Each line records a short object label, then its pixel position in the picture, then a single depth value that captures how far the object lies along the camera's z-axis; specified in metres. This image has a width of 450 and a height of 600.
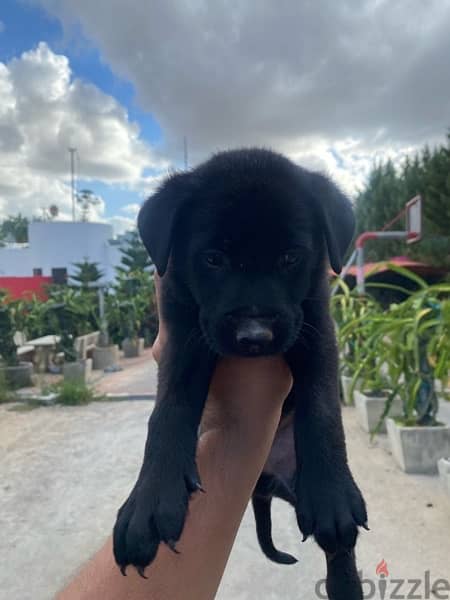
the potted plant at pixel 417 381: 3.93
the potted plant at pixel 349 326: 5.14
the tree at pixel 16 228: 46.39
